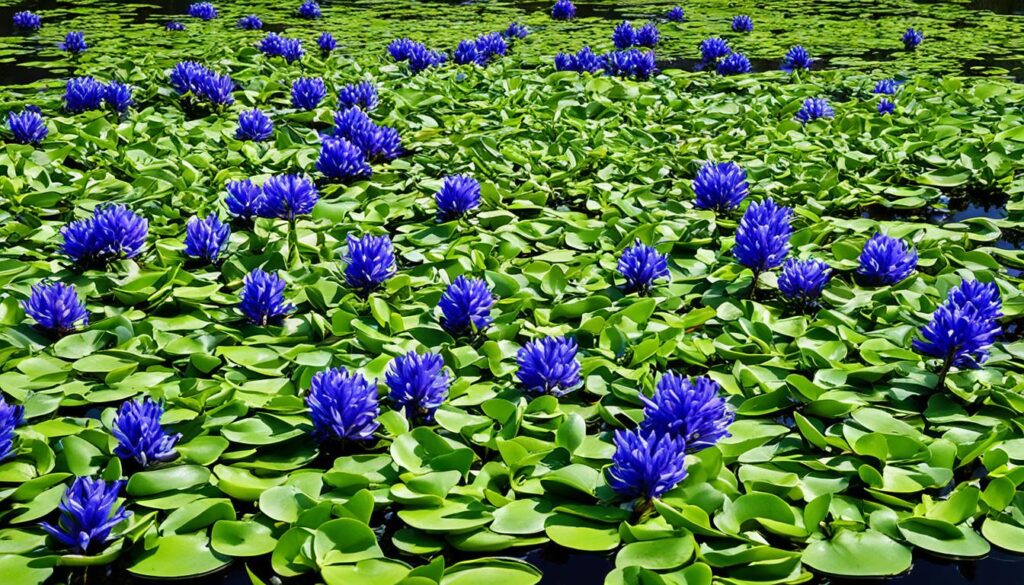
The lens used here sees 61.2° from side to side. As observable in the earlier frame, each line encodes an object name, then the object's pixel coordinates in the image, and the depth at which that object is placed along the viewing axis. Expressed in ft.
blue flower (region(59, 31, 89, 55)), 22.49
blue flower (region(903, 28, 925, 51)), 23.70
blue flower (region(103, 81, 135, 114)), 16.55
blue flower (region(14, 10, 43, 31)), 25.80
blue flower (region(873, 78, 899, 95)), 18.05
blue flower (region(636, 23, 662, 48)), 24.20
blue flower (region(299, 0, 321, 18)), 28.91
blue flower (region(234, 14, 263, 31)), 26.94
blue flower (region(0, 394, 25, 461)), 6.83
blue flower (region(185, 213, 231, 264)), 10.53
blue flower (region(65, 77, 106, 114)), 16.69
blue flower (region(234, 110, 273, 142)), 15.21
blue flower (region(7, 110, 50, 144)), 14.57
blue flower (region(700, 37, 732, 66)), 21.75
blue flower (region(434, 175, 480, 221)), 11.81
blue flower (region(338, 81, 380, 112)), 17.03
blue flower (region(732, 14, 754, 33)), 26.35
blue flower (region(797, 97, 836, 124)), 16.61
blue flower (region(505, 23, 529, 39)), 25.61
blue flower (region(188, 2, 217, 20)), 28.50
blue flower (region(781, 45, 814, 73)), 21.12
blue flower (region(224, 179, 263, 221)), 11.71
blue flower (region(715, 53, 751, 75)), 20.52
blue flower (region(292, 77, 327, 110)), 17.13
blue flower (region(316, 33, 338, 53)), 22.61
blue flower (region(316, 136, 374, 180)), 13.23
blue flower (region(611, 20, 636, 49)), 23.94
